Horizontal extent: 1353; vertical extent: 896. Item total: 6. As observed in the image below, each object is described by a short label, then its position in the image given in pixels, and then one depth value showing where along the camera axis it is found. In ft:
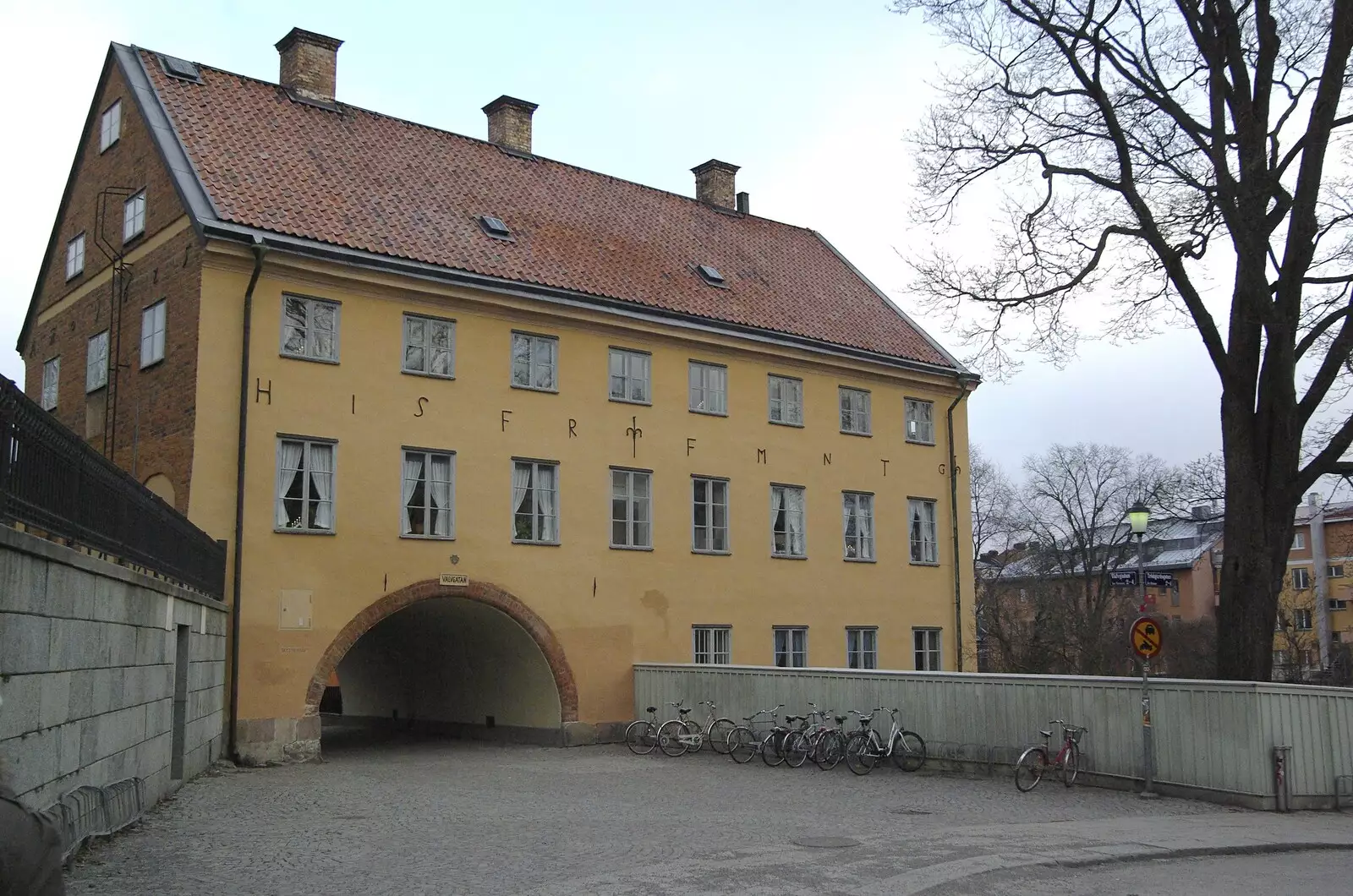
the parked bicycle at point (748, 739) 76.09
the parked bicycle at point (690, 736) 80.12
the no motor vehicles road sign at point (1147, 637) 57.41
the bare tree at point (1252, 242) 61.87
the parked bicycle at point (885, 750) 68.54
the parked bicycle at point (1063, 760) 59.82
